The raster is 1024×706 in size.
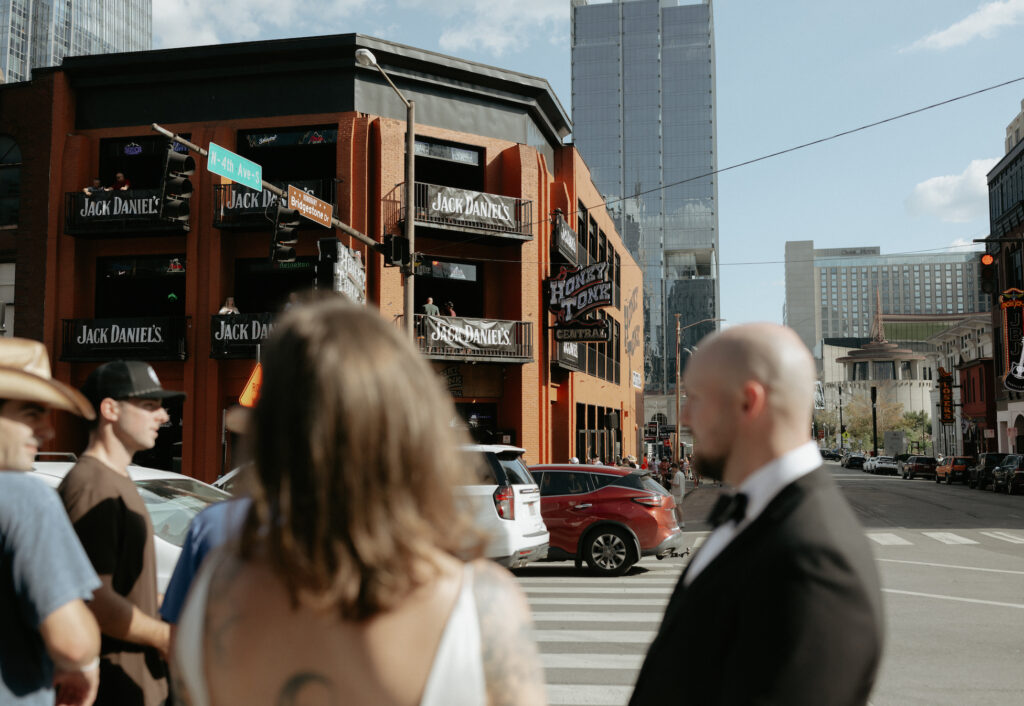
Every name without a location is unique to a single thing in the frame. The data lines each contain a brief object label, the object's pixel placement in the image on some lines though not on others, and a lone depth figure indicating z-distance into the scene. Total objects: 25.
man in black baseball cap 3.23
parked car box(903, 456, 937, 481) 61.06
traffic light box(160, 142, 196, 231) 11.81
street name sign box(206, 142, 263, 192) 12.34
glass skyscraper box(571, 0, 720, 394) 153.00
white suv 11.56
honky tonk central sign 26.41
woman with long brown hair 1.52
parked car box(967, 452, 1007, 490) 44.53
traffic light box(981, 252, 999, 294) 17.17
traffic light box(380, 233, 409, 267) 14.80
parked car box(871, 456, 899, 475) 71.71
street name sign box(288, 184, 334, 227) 13.44
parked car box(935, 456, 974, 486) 51.22
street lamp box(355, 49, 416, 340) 14.95
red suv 13.60
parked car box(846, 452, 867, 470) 88.18
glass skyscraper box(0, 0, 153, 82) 128.50
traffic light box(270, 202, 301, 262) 13.38
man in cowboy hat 2.48
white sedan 5.78
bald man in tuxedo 1.92
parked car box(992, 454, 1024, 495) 39.09
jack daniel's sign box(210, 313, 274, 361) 23.88
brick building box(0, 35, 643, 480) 24.72
